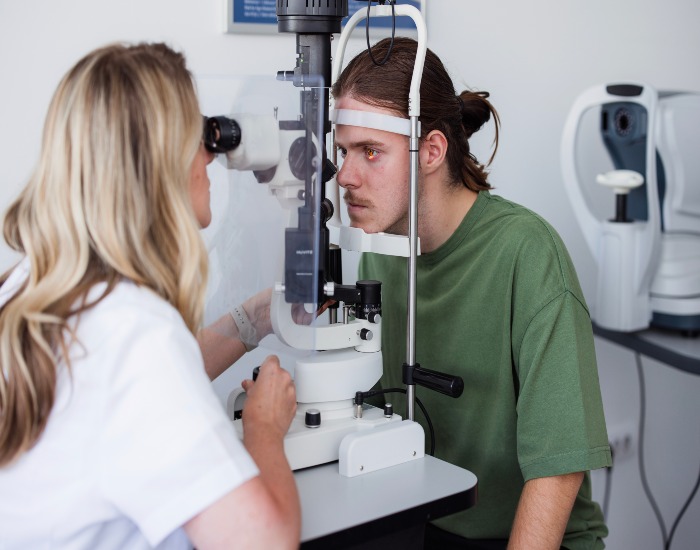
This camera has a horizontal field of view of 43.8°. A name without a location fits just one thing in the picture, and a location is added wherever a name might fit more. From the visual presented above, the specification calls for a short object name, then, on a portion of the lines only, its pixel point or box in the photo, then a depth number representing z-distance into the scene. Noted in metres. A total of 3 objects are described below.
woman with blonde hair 0.87
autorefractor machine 1.99
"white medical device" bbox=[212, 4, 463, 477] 1.15
